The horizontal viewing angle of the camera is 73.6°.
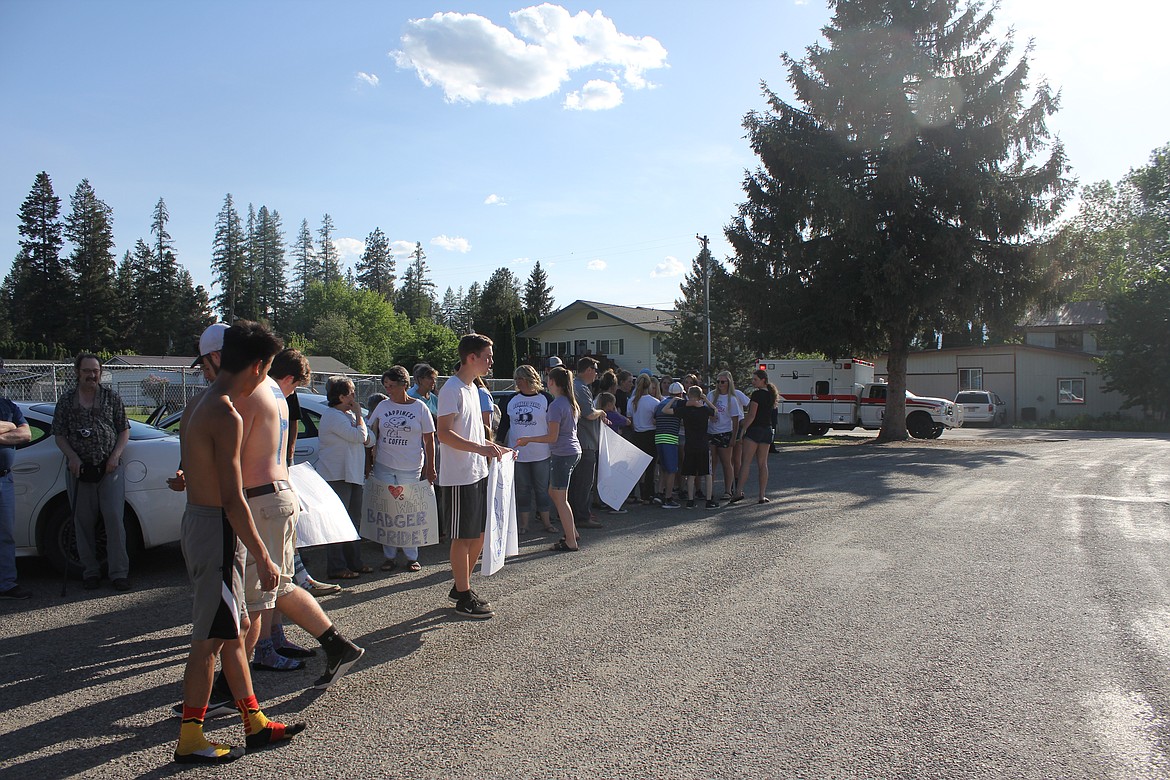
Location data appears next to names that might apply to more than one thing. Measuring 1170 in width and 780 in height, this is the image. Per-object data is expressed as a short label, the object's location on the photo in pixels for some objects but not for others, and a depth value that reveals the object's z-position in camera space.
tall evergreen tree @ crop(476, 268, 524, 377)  64.44
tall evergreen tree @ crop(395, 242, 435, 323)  113.75
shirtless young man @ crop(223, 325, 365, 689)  3.75
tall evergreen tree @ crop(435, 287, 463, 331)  135.84
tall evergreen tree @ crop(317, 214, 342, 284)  107.31
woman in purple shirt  7.86
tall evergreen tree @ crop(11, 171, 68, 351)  66.88
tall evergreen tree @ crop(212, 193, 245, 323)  93.06
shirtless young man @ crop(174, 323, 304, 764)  3.33
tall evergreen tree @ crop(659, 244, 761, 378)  36.47
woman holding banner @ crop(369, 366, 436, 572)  6.94
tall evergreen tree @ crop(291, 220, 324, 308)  103.88
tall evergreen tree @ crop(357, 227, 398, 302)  110.31
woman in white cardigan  6.92
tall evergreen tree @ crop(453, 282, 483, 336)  122.58
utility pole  33.00
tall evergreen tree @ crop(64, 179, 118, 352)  68.00
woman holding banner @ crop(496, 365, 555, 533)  8.13
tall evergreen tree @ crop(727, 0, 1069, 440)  24.22
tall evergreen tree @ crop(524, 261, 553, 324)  89.44
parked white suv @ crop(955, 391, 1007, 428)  38.16
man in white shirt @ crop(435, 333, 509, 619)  5.40
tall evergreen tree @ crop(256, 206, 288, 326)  97.56
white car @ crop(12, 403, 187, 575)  6.59
